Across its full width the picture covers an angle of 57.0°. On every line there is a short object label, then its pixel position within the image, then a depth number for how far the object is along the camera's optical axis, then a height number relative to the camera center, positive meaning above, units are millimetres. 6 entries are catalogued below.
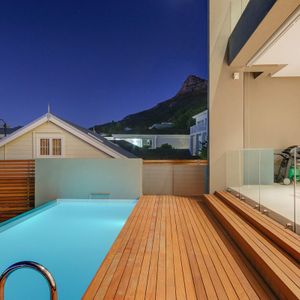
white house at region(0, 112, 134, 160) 8438 +248
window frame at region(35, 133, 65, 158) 8453 +277
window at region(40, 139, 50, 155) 8508 +93
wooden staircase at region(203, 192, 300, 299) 2074 -955
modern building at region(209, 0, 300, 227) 4117 +1292
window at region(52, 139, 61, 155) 8484 +93
